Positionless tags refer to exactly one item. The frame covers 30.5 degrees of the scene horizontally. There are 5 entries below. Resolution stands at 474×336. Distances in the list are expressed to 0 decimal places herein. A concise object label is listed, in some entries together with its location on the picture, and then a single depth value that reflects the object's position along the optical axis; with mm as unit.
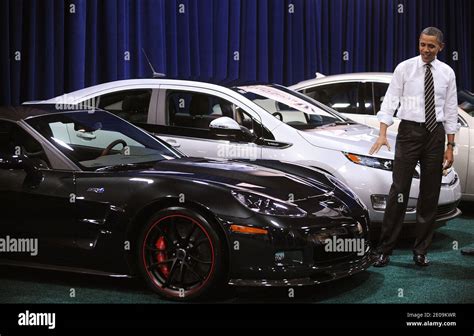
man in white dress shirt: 5781
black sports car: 4742
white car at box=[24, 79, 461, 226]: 6445
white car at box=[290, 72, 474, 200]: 7824
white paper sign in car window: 7111
